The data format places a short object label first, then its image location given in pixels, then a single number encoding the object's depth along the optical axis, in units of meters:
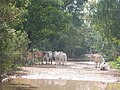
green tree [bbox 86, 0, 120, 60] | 36.22
